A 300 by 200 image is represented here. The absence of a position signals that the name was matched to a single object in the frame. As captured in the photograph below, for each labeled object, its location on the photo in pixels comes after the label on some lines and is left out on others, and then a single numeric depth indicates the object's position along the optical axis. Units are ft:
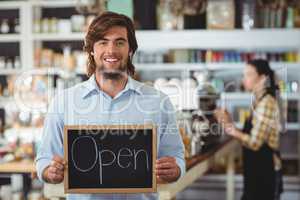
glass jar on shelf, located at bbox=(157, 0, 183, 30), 16.61
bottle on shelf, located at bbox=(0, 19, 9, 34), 17.17
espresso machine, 10.57
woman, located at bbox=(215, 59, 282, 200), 11.50
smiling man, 6.15
